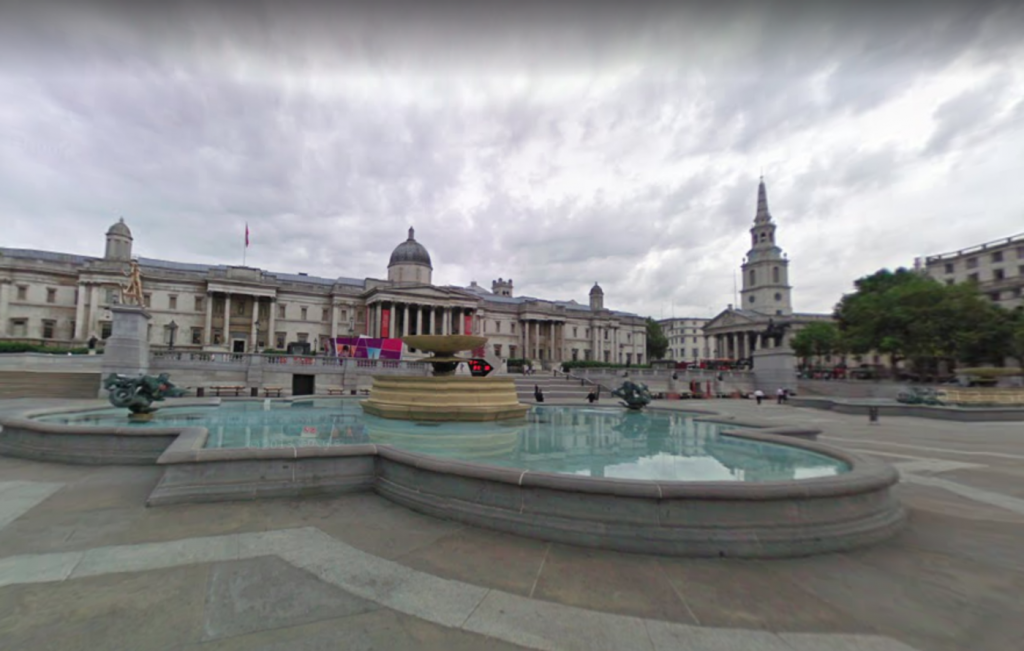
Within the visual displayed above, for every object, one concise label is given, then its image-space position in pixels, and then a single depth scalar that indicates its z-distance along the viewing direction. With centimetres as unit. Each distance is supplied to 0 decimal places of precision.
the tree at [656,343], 10325
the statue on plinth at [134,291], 2102
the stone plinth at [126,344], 2083
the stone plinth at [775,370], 3812
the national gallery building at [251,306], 5059
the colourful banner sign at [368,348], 3938
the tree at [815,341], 6754
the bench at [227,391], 2551
